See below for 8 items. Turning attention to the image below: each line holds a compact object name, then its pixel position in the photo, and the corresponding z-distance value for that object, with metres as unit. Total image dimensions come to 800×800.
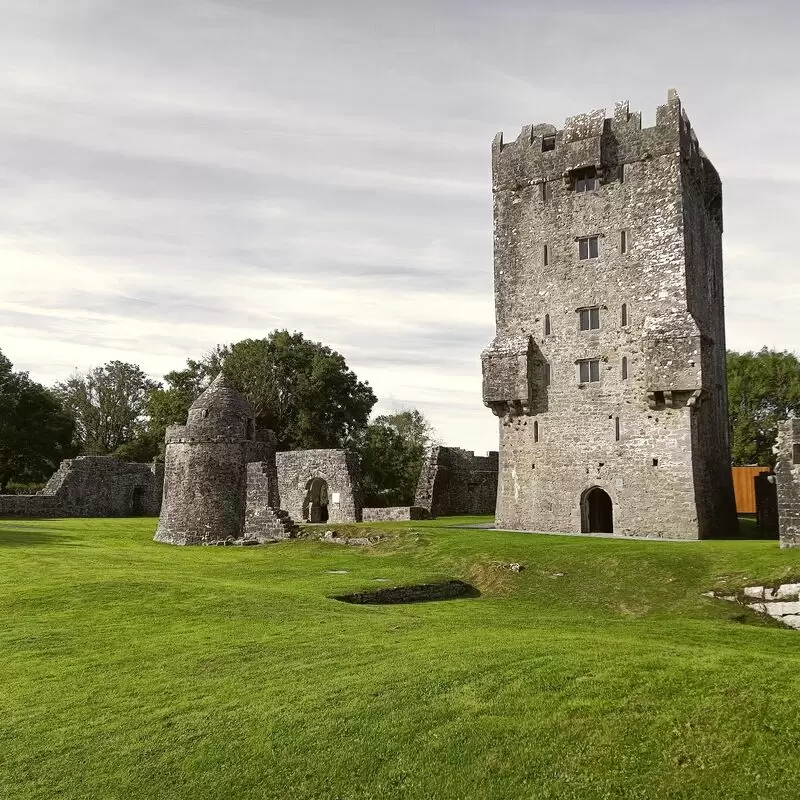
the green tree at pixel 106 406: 72.69
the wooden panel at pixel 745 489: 41.74
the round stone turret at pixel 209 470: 31.95
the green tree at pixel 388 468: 54.50
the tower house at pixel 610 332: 28.55
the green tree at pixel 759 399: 53.31
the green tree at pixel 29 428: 57.59
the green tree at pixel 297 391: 59.75
